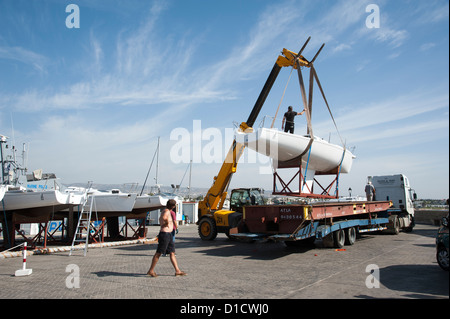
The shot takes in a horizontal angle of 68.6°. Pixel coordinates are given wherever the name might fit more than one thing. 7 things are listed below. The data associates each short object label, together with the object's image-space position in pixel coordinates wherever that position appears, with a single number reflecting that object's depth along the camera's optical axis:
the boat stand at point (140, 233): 15.55
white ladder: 11.34
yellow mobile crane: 12.21
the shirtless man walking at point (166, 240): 6.73
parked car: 6.63
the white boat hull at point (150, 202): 14.71
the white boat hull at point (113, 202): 13.78
